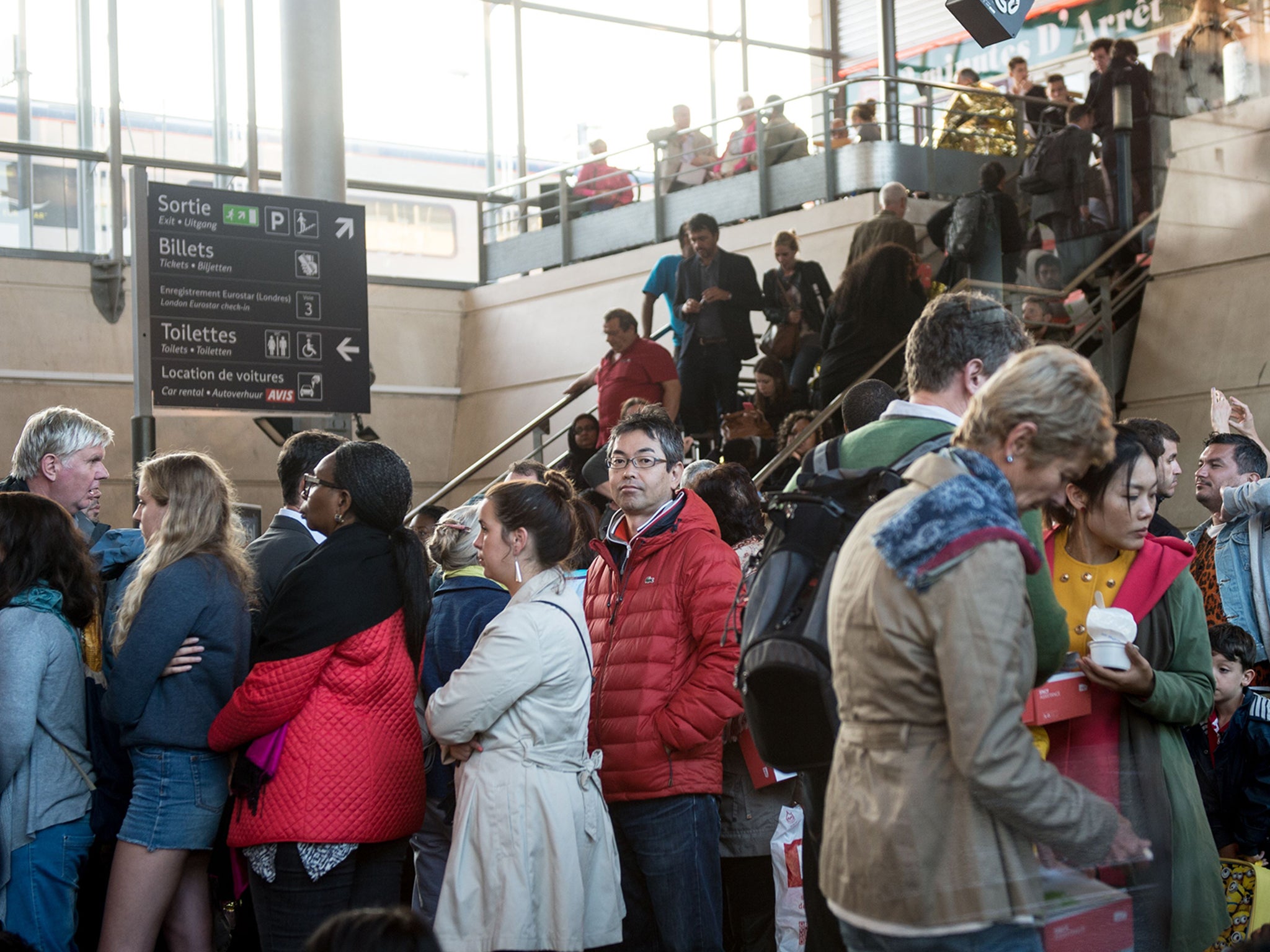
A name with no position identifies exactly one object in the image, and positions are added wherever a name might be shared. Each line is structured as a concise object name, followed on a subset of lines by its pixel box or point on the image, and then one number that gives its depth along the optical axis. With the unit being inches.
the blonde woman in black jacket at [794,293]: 370.9
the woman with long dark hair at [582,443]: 362.6
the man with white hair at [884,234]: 329.1
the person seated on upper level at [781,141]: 481.4
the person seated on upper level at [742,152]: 498.6
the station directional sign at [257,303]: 291.6
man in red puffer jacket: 140.5
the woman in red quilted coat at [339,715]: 135.0
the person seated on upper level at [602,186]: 555.5
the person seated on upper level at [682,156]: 516.7
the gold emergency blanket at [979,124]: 399.2
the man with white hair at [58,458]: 173.6
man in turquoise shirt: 380.2
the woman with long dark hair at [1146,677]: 113.3
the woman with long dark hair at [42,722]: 141.9
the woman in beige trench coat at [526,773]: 129.6
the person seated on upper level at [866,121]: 443.2
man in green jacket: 104.7
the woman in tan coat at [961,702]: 77.4
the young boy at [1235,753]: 154.3
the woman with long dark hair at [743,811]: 156.4
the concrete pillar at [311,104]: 311.0
